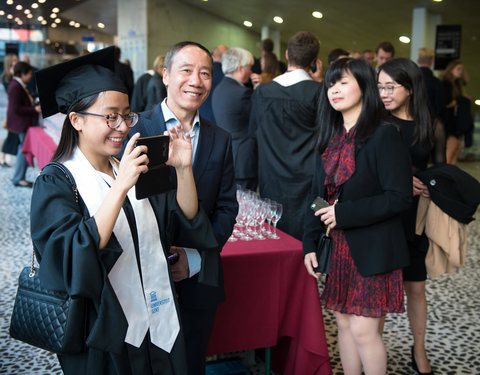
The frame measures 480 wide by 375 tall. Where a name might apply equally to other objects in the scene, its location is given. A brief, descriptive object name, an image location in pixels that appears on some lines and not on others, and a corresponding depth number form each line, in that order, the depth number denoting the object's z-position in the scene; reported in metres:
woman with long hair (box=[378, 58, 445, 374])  2.49
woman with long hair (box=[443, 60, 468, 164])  7.68
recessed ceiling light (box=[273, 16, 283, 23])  13.89
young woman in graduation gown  1.37
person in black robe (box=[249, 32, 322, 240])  3.65
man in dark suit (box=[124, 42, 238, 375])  1.85
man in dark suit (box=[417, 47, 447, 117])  6.73
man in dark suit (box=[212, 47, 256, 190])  4.51
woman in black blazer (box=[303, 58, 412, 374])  2.04
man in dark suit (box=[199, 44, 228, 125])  4.89
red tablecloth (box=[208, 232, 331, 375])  2.36
